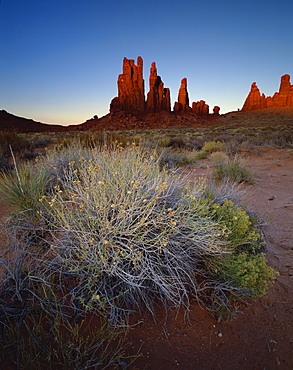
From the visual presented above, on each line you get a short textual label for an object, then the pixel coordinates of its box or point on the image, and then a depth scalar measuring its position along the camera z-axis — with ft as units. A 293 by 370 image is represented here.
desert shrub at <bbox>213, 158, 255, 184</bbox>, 20.59
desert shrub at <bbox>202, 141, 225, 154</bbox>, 37.33
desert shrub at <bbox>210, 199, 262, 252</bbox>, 7.87
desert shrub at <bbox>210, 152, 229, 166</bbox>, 26.13
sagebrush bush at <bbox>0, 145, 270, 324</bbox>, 6.13
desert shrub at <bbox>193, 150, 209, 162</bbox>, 32.69
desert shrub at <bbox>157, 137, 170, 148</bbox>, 42.27
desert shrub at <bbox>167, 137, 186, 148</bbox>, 44.50
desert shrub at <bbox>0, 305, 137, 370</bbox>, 4.55
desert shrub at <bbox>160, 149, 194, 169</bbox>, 25.12
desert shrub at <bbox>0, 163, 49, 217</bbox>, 9.98
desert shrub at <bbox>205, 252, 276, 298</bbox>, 6.73
